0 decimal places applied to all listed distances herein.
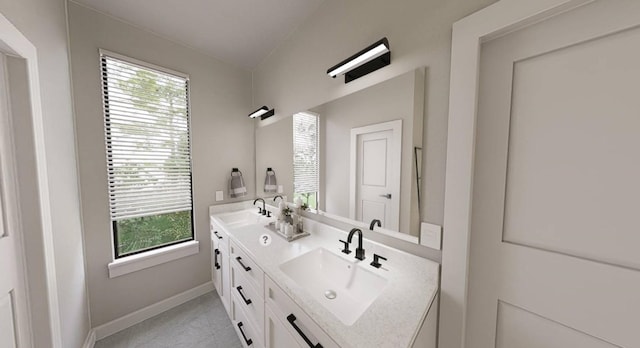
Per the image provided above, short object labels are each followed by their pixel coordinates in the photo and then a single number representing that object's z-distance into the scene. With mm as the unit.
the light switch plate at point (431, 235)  955
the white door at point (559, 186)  601
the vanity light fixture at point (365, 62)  1042
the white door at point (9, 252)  852
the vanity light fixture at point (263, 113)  2141
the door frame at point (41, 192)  945
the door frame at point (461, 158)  781
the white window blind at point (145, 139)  1697
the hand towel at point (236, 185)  2334
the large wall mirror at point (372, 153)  1024
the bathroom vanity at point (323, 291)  716
